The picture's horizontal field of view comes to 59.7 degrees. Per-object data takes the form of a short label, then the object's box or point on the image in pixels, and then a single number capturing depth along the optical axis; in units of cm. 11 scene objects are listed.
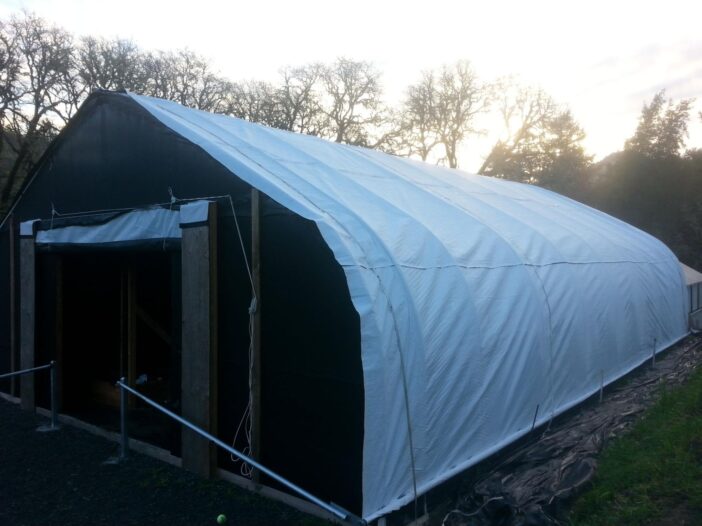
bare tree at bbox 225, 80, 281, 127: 3272
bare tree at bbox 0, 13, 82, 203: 2272
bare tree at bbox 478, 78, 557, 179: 3792
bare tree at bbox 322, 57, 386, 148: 3434
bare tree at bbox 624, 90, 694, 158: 2656
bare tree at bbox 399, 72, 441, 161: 3803
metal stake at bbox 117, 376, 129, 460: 627
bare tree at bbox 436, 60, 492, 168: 3869
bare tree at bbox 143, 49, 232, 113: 2859
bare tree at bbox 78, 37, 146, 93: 2519
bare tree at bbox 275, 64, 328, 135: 3341
